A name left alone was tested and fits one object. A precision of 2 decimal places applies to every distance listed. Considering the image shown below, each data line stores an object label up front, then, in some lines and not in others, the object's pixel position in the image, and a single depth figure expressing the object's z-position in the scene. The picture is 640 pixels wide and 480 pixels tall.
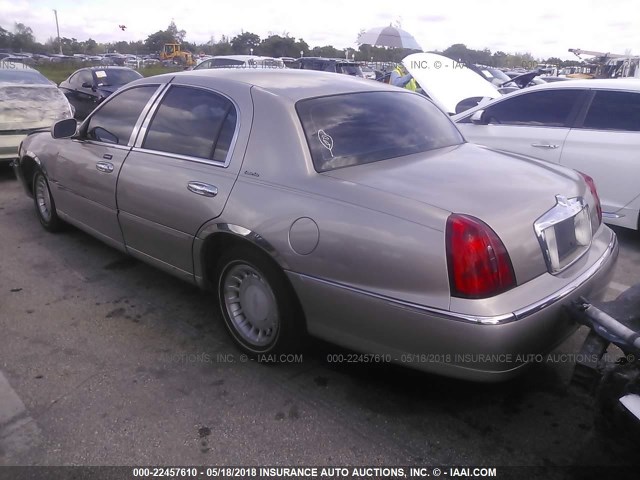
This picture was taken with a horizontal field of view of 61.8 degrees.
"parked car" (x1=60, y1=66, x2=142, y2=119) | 12.45
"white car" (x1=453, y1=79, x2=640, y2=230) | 4.88
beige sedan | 2.29
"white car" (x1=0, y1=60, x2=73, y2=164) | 7.38
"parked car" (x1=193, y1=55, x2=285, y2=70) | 13.91
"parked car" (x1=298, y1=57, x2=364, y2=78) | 18.80
